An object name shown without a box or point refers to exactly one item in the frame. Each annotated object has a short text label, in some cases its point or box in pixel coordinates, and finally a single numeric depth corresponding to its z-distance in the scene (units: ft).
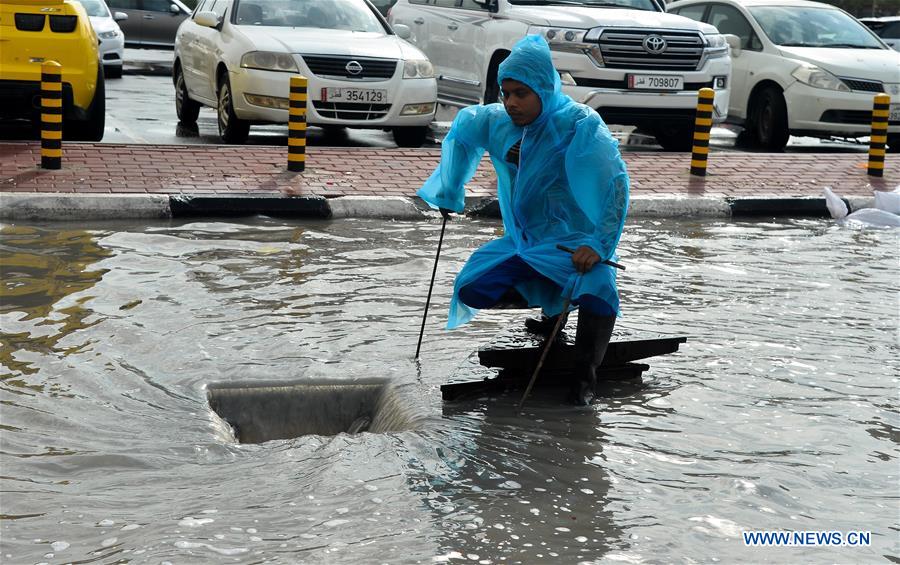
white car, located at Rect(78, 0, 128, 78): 63.10
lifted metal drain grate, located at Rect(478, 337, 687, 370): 17.47
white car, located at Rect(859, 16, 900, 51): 65.16
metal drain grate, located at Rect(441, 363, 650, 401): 17.11
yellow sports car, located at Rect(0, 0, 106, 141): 35.73
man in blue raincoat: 16.33
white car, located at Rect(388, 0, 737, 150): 40.83
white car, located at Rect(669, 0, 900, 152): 45.27
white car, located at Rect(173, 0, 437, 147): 38.34
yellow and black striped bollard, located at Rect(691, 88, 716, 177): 36.83
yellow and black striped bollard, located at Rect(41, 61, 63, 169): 31.94
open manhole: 16.89
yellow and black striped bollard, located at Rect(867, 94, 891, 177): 39.29
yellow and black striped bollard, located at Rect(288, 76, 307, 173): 33.76
